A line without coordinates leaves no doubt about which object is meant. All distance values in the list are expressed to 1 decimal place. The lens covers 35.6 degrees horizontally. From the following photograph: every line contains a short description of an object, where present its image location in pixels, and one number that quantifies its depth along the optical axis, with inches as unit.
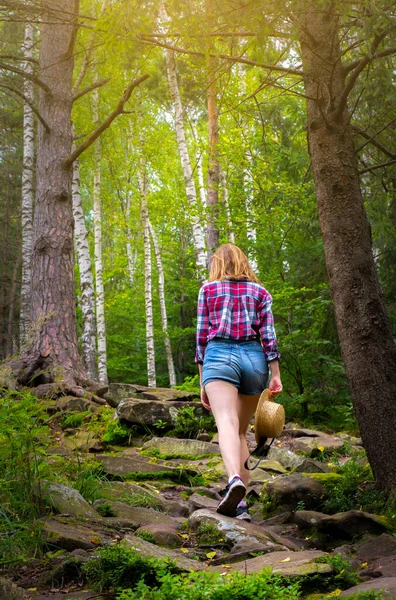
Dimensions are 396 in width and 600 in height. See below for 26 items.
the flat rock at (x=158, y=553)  122.8
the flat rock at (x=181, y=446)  288.8
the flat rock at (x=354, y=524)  164.1
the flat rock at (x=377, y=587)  99.7
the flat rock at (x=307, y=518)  177.2
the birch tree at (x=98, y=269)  693.3
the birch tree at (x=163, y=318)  761.3
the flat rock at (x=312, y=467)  241.5
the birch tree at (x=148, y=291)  688.4
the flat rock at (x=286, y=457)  285.0
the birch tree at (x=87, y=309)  600.7
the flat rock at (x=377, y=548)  145.9
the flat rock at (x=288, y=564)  116.1
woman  175.9
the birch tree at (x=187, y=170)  556.4
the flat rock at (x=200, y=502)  197.3
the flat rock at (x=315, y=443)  305.3
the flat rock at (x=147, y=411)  309.4
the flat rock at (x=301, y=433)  343.1
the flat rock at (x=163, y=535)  153.6
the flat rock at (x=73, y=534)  130.8
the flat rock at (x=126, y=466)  243.6
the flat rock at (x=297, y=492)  203.2
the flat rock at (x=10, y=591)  100.2
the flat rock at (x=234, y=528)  155.6
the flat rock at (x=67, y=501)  148.9
